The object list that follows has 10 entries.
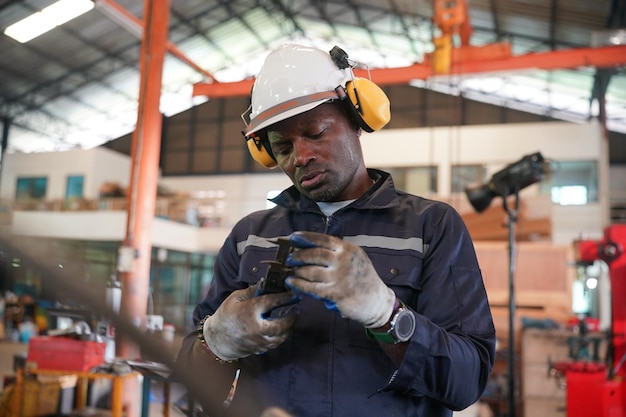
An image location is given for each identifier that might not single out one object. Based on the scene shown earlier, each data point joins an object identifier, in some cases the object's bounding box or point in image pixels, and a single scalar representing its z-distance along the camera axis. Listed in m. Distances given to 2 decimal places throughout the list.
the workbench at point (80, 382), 4.37
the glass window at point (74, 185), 13.81
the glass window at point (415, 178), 13.70
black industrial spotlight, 4.04
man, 1.06
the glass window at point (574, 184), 13.48
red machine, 3.68
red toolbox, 4.51
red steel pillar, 6.92
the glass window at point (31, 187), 13.98
